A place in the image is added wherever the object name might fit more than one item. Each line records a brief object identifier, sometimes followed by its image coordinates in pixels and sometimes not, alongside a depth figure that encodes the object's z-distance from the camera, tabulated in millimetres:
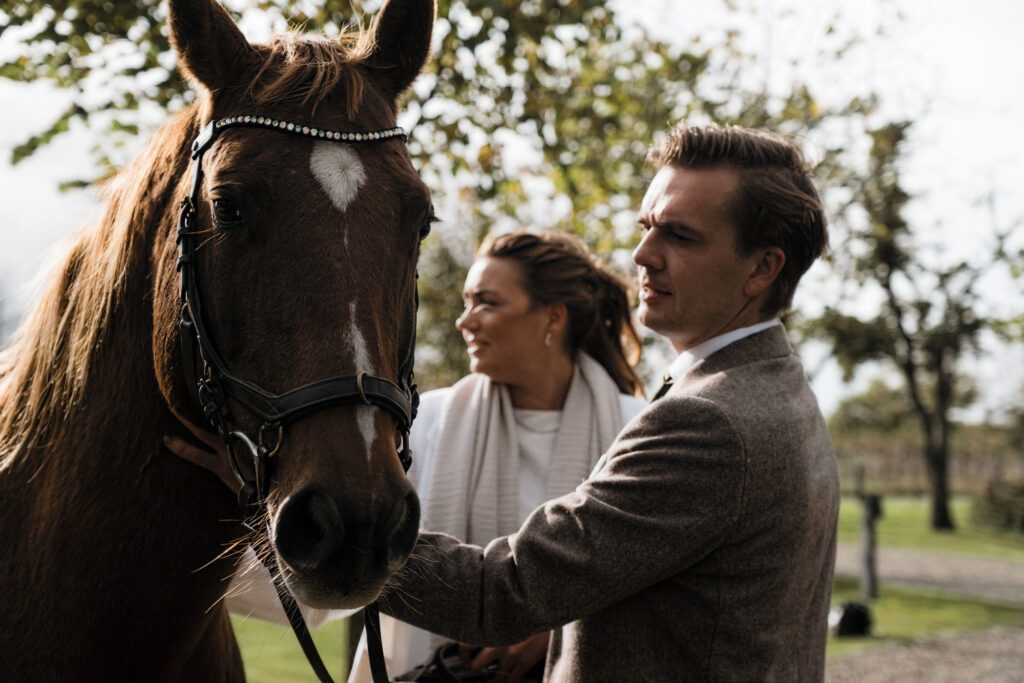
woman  3195
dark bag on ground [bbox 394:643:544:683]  2559
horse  1701
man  2145
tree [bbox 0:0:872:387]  4402
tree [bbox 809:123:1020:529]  18984
